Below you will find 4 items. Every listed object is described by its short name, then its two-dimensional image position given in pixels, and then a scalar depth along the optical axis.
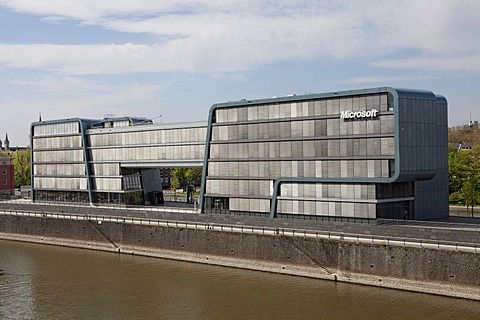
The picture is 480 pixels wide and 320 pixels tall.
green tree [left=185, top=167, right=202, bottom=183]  159.75
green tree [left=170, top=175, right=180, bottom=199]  152.50
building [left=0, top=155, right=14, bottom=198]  139.50
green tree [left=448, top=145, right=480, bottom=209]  86.81
